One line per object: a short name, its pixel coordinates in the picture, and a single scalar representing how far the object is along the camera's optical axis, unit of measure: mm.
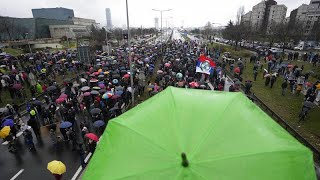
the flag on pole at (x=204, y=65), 10244
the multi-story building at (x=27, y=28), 47624
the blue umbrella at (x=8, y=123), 8133
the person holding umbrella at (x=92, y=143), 6965
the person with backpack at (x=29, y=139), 7814
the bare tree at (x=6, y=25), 42426
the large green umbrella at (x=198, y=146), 1983
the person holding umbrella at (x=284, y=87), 12833
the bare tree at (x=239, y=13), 47794
